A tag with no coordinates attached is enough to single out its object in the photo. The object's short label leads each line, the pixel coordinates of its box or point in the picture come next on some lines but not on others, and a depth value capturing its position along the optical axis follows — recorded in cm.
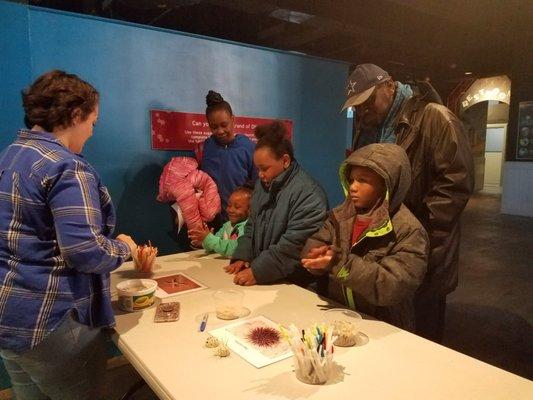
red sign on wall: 300
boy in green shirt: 225
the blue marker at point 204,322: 138
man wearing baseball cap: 189
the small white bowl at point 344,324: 127
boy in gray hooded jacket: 143
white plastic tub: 154
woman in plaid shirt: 119
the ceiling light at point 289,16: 640
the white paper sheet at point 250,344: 119
